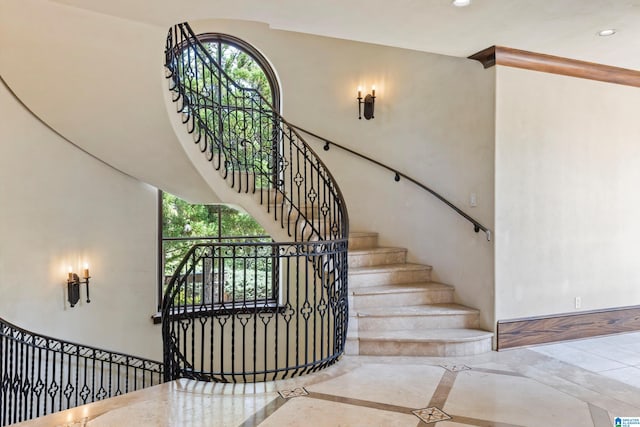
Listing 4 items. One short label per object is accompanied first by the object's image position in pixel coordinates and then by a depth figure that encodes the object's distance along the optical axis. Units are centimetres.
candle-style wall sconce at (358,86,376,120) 528
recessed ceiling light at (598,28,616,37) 320
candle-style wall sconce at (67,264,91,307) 461
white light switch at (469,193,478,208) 390
